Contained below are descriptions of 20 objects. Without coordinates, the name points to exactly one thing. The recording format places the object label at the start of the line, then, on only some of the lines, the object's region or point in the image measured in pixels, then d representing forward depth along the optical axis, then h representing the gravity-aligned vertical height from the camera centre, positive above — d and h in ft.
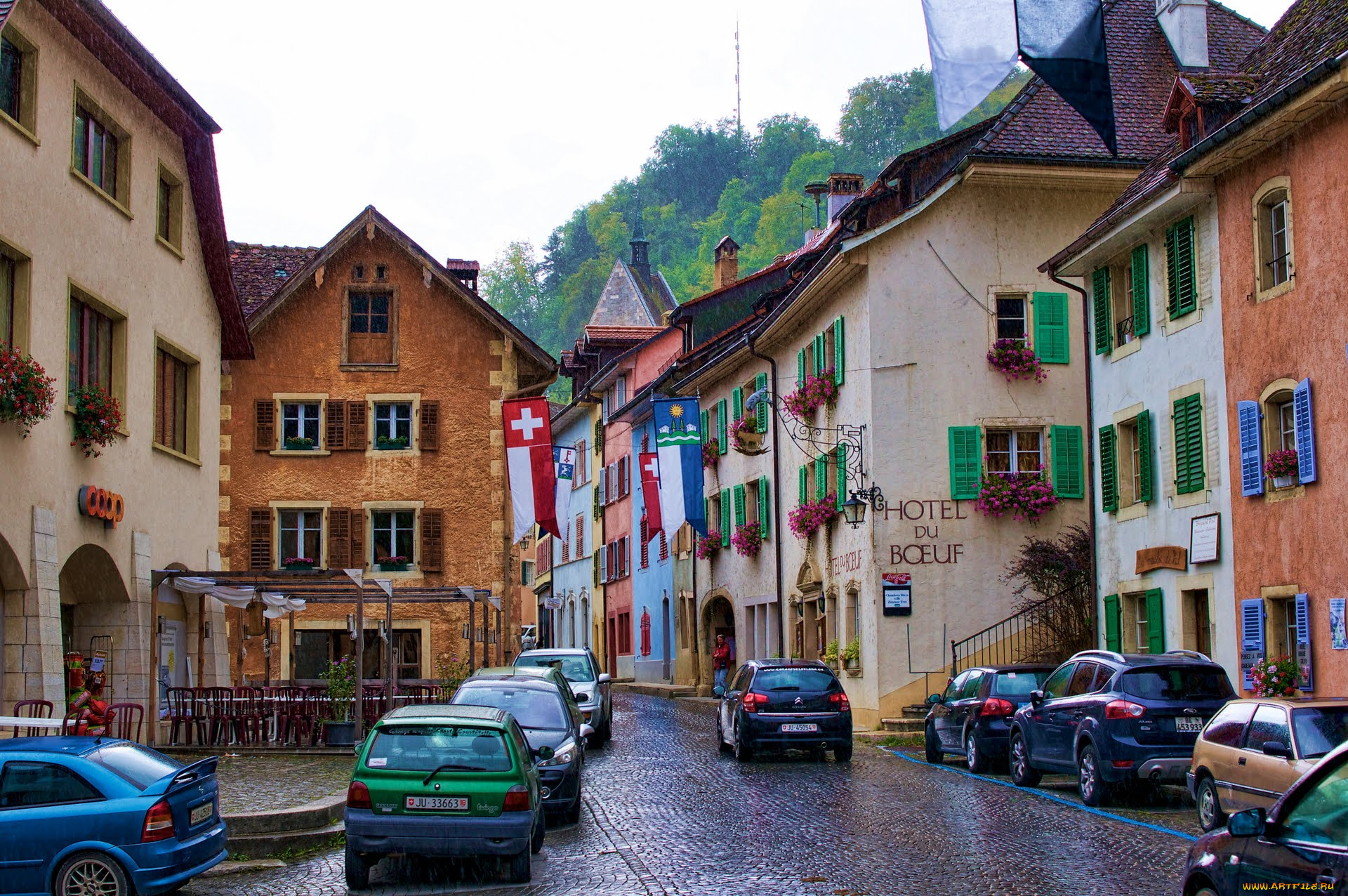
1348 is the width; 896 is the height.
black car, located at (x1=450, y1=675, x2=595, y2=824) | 50.06 -4.58
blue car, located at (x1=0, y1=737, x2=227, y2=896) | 35.70 -5.11
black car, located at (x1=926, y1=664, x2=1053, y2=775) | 68.03 -5.51
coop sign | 66.03 +4.15
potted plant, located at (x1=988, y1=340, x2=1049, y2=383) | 97.35 +13.90
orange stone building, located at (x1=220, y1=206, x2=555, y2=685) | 114.32 +11.46
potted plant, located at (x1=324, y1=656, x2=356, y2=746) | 74.95 -5.24
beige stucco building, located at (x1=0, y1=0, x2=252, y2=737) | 61.21 +12.53
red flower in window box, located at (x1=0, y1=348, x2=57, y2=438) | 57.62 +7.86
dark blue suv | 53.62 -4.69
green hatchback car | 38.45 -5.05
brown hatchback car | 40.45 -4.55
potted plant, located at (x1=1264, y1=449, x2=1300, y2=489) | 62.90 +4.50
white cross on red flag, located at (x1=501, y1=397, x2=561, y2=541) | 99.91 +8.27
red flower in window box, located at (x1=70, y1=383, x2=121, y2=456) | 65.77 +7.72
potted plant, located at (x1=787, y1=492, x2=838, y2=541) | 104.22 +4.98
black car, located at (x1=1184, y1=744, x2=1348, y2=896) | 21.62 -3.78
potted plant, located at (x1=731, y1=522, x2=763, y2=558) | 126.11 +4.07
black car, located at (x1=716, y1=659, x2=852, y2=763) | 73.36 -5.74
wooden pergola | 72.33 +0.31
